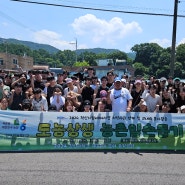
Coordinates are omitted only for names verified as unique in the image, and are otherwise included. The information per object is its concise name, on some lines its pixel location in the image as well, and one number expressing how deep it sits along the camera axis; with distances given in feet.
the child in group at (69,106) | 30.35
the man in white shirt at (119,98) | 29.48
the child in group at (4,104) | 29.99
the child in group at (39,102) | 29.48
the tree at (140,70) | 301.22
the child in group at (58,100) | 30.71
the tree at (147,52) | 351.32
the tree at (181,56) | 266.36
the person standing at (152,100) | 30.78
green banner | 27.48
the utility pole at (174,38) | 65.00
